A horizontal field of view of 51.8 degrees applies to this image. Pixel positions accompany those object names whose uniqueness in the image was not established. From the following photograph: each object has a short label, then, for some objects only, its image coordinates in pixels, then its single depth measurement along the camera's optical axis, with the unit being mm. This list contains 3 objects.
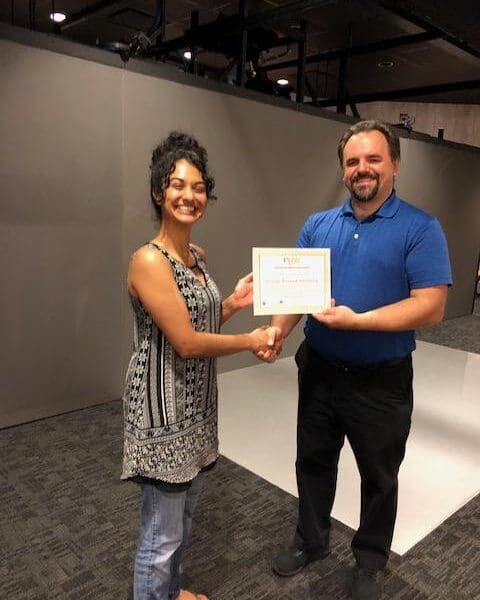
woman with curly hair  1230
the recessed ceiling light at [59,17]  5278
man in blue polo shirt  1501
